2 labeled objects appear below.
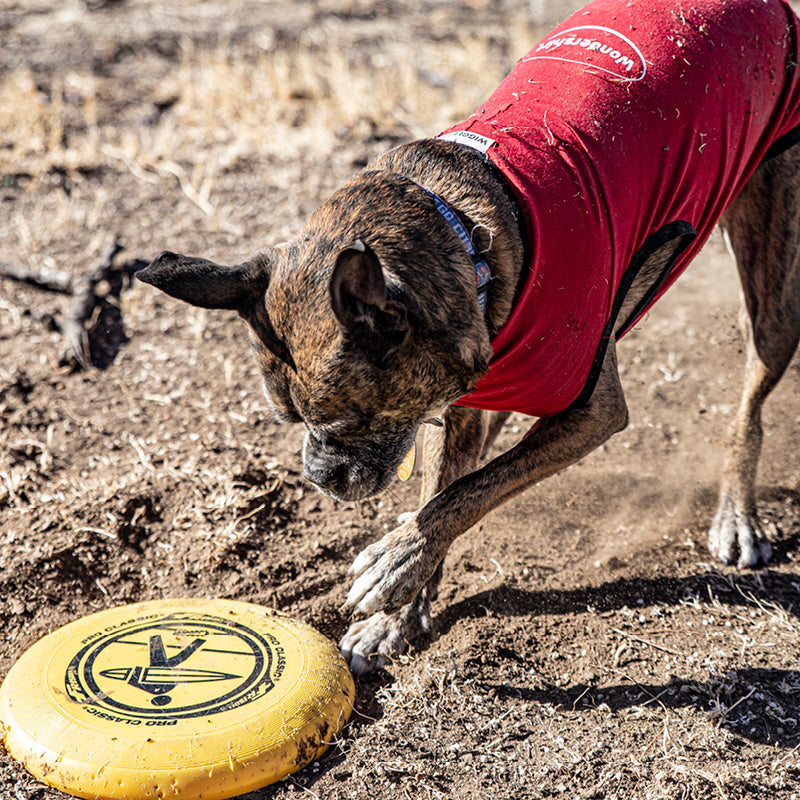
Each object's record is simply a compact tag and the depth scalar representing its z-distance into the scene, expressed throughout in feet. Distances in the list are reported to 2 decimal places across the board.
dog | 9.16
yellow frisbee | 8.96
